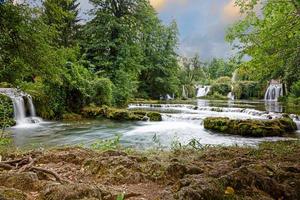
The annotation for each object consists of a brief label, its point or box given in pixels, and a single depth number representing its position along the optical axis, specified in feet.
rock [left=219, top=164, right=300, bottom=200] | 8.18
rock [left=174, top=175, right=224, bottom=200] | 7.50
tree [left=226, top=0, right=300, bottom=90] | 16.57
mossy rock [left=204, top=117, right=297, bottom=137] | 28.24
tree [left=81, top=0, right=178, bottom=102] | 59.43
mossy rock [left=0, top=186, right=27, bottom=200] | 7.03
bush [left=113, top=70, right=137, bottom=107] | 57.39
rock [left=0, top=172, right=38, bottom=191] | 8.43
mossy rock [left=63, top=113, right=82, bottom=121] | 40.33
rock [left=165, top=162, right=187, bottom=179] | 9.86
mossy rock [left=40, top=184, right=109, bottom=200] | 7.48
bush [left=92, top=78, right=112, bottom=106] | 47.64
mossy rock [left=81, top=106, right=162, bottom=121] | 39.42
